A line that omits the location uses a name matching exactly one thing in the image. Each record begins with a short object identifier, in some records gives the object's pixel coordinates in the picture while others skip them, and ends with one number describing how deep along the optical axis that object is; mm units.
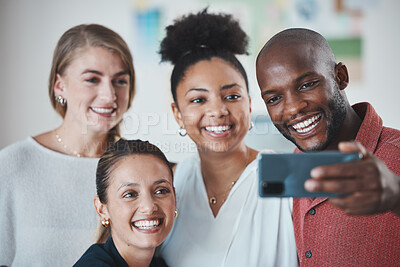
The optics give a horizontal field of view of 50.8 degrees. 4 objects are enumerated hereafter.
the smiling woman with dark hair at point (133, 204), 1303
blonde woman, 1573
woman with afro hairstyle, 1443
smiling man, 1109
